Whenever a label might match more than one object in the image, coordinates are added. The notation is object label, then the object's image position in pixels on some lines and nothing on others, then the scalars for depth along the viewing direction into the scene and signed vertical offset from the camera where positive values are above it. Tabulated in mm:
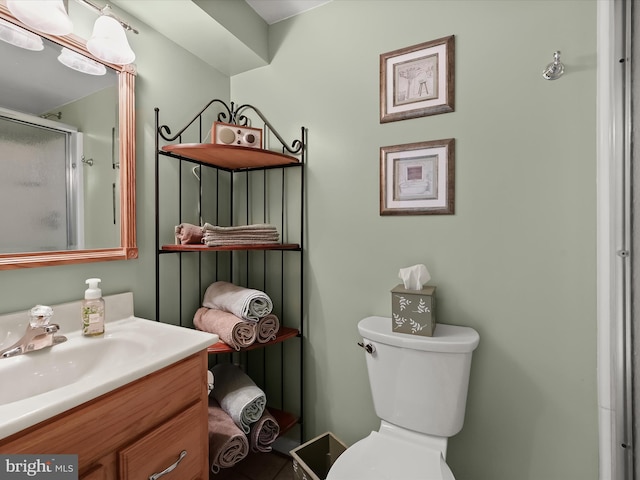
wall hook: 1102 +575
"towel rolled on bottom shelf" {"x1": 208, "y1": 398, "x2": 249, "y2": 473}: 1246 -799
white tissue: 1288 -157
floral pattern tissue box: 1210 -281
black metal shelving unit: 1507 +53
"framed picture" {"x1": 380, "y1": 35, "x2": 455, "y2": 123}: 1324 +668
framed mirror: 1009 +273
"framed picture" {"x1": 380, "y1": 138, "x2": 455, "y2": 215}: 1333 +254
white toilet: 1093 -611
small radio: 1454 +474
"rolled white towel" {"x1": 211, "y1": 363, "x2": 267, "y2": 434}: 1368 -701
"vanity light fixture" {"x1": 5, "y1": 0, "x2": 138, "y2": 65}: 938 +672
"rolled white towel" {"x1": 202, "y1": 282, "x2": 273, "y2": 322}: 1390 -285
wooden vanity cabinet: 690 -480
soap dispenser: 1104 -250
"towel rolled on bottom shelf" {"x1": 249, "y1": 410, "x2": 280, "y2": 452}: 1397 -864
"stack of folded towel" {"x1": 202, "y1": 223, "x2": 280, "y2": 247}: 1368 +13
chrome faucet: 943 -284
